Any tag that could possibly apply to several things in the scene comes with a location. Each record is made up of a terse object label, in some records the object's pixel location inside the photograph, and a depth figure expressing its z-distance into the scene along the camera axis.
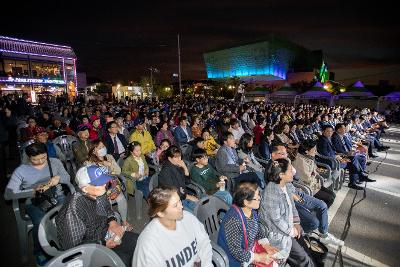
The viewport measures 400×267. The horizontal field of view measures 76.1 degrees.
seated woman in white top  2.11
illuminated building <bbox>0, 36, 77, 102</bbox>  29.97
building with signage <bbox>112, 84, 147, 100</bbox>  71.69
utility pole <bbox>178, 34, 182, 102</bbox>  25.52
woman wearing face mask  4.04
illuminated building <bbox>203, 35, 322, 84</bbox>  62.12
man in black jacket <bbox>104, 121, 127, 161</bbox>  6.51
